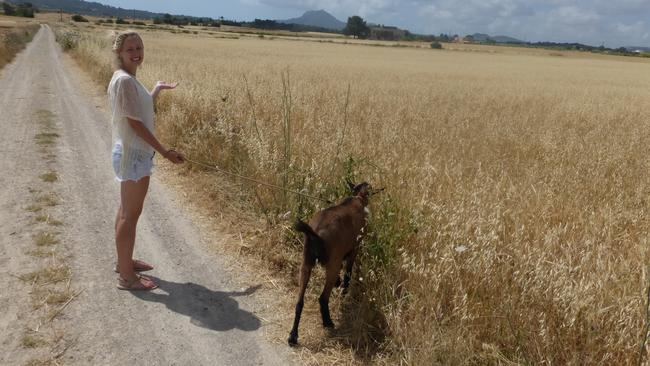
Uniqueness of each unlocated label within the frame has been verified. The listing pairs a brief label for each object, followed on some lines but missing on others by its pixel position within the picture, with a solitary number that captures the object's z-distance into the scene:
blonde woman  3.43
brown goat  2.89
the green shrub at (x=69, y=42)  32.16
